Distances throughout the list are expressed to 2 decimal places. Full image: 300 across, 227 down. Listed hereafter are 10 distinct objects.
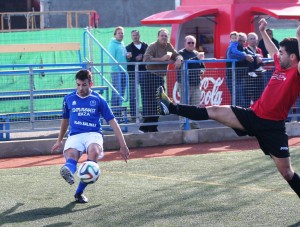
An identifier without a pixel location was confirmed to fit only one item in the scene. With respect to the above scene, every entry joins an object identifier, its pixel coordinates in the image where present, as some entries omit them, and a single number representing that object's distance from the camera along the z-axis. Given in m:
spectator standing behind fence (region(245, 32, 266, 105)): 15.34
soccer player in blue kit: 9.14
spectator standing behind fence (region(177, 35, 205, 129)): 14.94
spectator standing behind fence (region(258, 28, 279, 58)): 17.03
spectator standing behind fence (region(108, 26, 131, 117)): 14.63
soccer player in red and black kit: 8.12
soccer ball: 8.54
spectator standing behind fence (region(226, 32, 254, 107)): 15.30
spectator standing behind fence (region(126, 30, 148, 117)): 15.48
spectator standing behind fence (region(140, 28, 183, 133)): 14.59
